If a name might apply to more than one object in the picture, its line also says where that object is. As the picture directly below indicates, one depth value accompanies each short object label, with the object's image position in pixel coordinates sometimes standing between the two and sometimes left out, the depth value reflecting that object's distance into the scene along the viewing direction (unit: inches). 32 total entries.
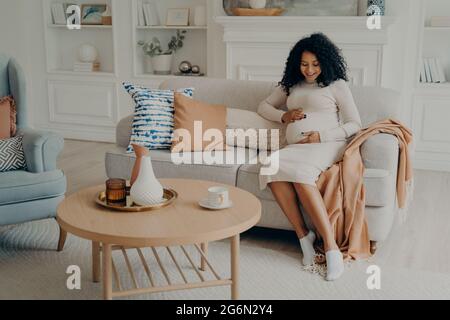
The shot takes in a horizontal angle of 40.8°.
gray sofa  116.0
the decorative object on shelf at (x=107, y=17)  224.4
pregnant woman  112.6
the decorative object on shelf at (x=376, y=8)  184.1
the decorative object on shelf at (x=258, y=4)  197.8
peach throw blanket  114.2
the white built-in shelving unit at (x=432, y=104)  186.5
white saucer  93.4
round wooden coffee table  82.6
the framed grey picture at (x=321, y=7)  191.2
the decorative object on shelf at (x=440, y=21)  181.6
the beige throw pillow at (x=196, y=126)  133.1
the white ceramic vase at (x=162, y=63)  218.1
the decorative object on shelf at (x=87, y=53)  229.0
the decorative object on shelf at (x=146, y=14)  218.5
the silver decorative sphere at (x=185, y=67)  217.5
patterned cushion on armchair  117.1
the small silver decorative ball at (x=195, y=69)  218.2
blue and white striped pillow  134.5
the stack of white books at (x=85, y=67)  229.1
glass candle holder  95.5
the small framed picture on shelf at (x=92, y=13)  229.6
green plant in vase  218.5
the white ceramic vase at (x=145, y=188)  93.1
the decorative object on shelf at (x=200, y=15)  212.1
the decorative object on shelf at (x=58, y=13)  231.8
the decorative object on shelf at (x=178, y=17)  216.8
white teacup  93.7
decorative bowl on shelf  195.6
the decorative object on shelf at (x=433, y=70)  187.3
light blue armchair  112.7
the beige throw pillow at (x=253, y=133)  136.6
